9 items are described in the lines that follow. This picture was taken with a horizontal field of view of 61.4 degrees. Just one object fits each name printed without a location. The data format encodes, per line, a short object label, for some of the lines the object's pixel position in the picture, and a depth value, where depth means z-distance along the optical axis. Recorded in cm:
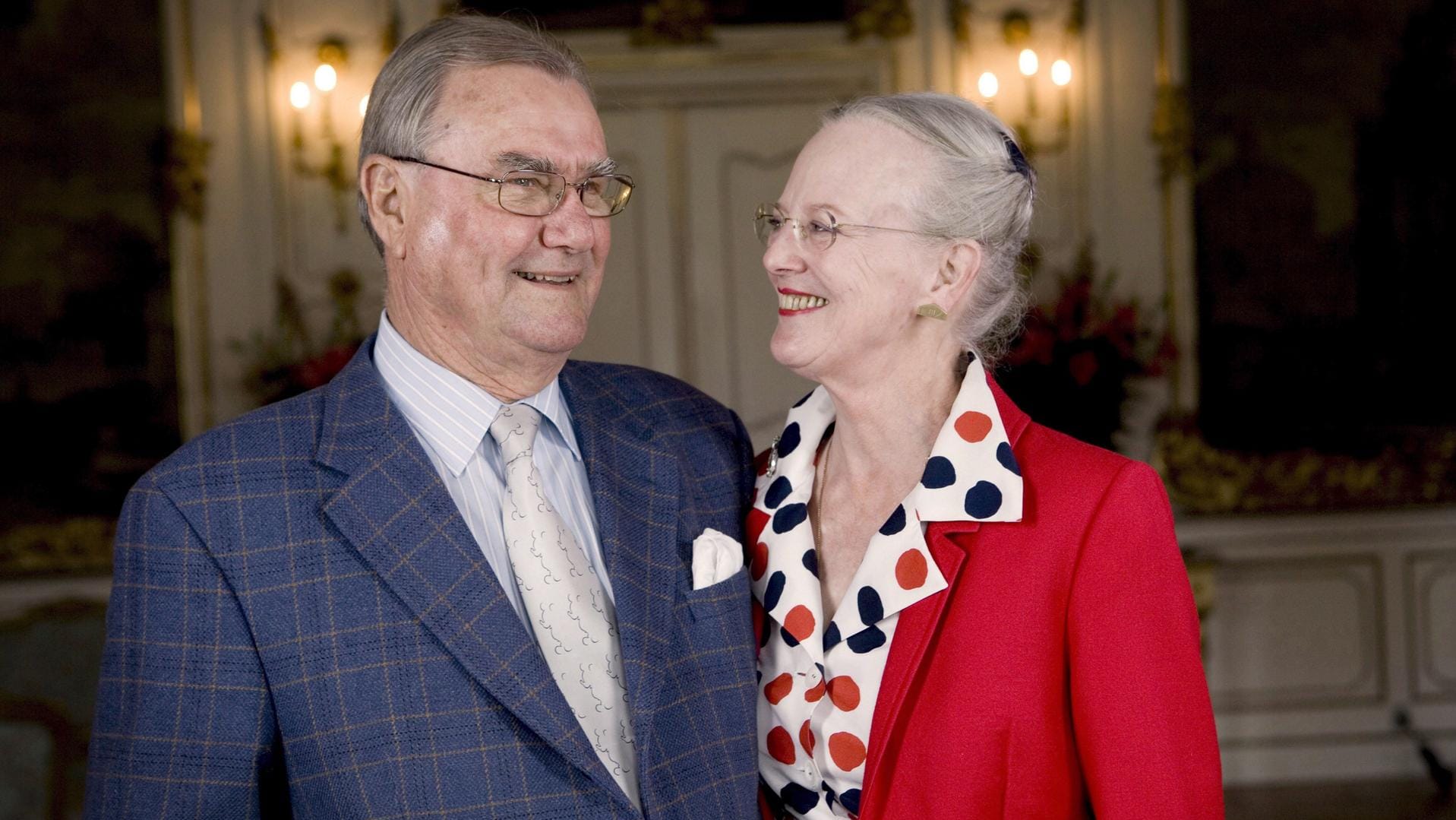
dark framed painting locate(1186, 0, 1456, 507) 538
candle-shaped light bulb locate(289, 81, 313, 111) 514
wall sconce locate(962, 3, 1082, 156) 532
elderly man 142
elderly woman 157
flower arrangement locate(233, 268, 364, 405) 500
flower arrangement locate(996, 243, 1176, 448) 452
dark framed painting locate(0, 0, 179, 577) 501
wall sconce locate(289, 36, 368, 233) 515
